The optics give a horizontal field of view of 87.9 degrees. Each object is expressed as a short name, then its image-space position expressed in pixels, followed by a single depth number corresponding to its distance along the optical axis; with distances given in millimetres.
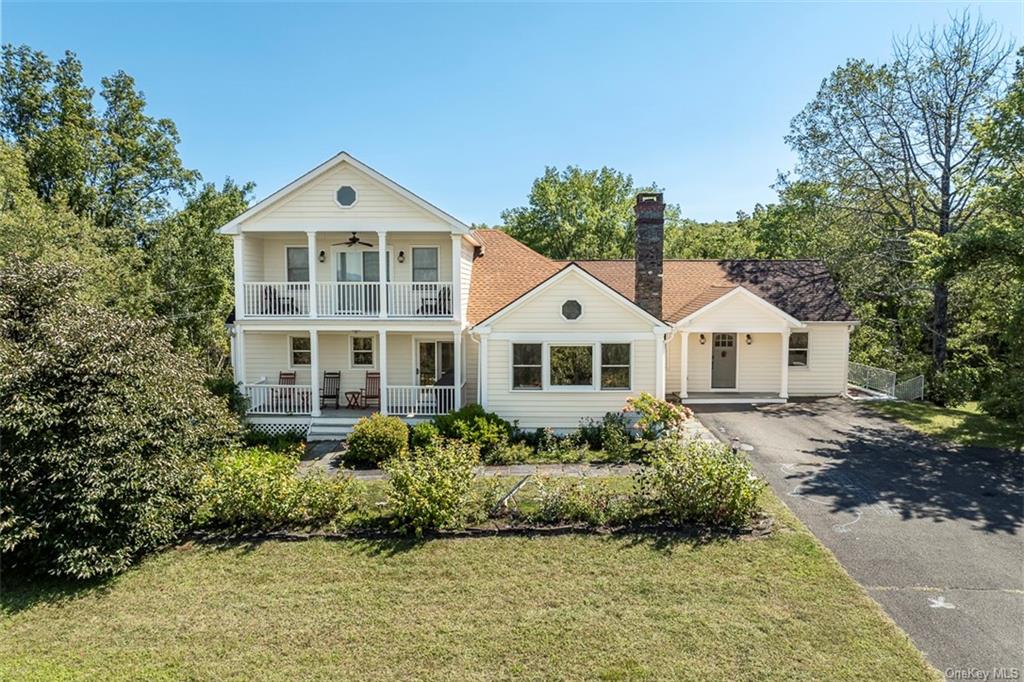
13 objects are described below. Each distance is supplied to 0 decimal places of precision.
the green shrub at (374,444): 13109
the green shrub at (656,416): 13855
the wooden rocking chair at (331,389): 17438
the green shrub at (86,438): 7500
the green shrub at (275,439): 14523
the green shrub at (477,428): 13711
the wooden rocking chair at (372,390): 17312
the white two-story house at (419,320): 15180
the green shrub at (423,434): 13797
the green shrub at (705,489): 8914
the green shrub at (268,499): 9117
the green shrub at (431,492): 8906
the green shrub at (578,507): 9078
